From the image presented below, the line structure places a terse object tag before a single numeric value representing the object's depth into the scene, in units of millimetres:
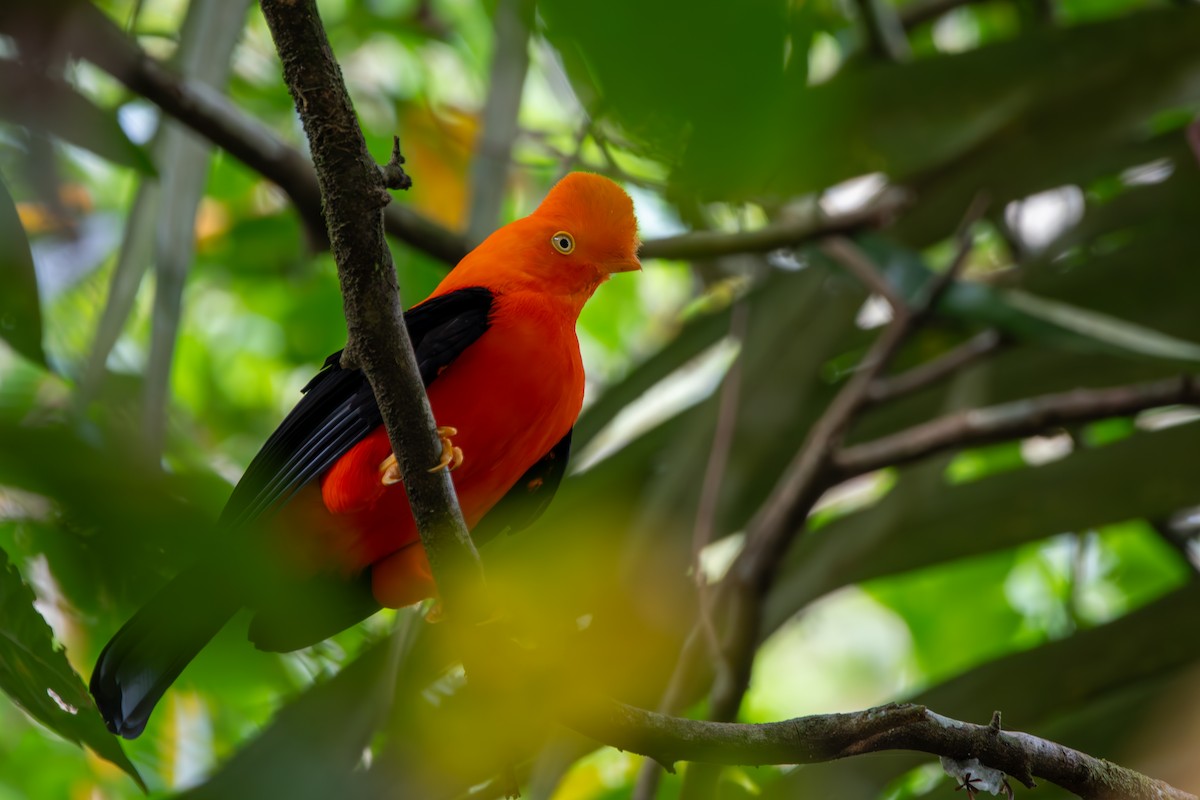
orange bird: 4852
